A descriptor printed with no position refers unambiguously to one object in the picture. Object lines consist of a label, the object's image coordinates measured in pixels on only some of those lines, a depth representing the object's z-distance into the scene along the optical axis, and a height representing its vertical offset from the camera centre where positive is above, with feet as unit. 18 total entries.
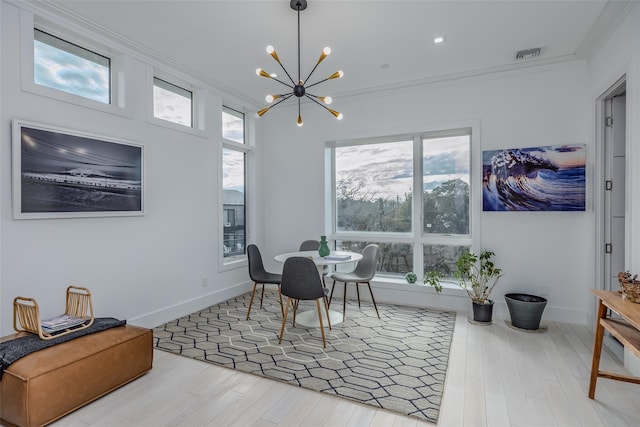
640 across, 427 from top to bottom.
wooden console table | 5.88 -2.43
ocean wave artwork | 11.36 +1.26
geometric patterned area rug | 7.45 -4.19
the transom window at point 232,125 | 15.48 +4.44
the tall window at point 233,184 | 15.42 +1.42
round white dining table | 11.21 -1.76
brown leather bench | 6.03 -3.47
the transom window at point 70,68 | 8.95 +4.41
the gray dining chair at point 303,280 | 9.73 -2.12
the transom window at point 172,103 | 12.16 +4.45
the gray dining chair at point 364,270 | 12.39 -2.42
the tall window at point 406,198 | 13.78 +0.63
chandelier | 8.28 +3.97
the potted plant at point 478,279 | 11.64 -2.71
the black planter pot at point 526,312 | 10.73 -3.48
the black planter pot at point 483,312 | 11.57 -3.72
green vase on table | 12.07 -1.43
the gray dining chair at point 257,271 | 12.32 -2.46
